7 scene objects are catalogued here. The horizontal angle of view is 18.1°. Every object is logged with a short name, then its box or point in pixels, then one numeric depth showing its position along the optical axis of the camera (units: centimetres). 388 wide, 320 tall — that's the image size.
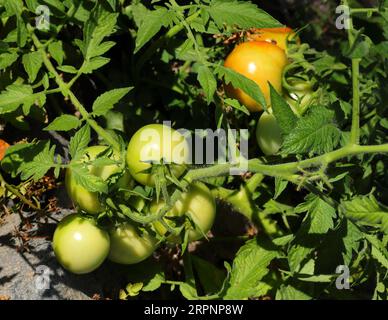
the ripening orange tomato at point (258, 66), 123
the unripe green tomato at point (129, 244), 117
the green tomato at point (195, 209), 115
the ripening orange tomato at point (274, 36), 128
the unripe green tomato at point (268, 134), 121
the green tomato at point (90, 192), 114
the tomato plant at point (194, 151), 111
